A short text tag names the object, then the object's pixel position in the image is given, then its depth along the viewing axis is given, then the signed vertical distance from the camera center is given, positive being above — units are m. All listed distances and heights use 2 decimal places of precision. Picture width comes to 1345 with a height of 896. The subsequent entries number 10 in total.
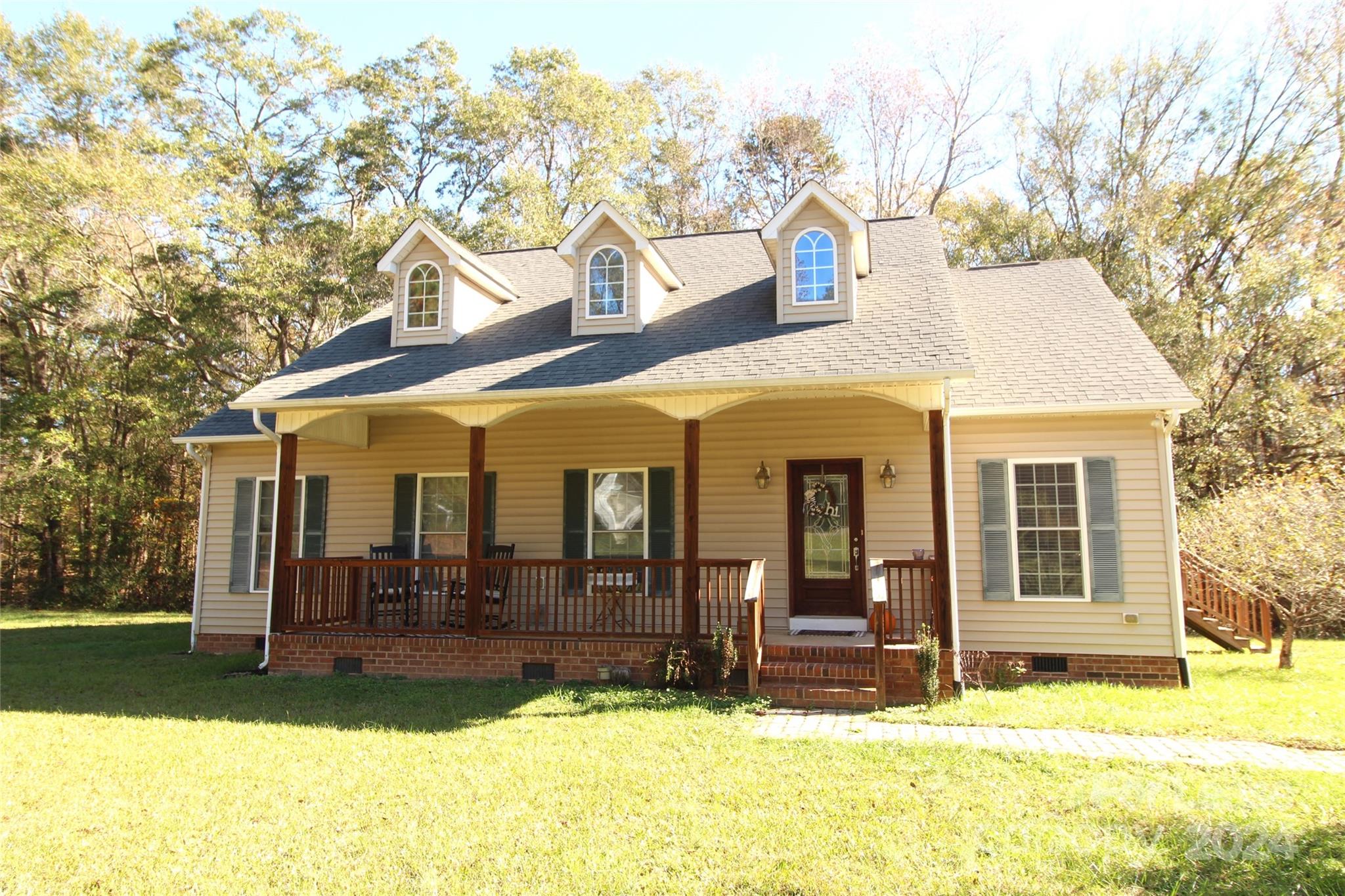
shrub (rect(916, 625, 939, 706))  7.94 -1.16
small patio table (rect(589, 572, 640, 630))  9.13 -0.53
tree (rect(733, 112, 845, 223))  24.66 +11.69
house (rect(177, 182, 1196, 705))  8.95 +0.97
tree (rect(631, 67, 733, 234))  26.17 +12.45
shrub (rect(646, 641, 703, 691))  8.52 -1.22
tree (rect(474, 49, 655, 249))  24.39 +12.64
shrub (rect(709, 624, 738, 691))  8.30 -1.08
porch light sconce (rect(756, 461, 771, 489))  10.41 +0.89
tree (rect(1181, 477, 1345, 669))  9.97 -0.02
